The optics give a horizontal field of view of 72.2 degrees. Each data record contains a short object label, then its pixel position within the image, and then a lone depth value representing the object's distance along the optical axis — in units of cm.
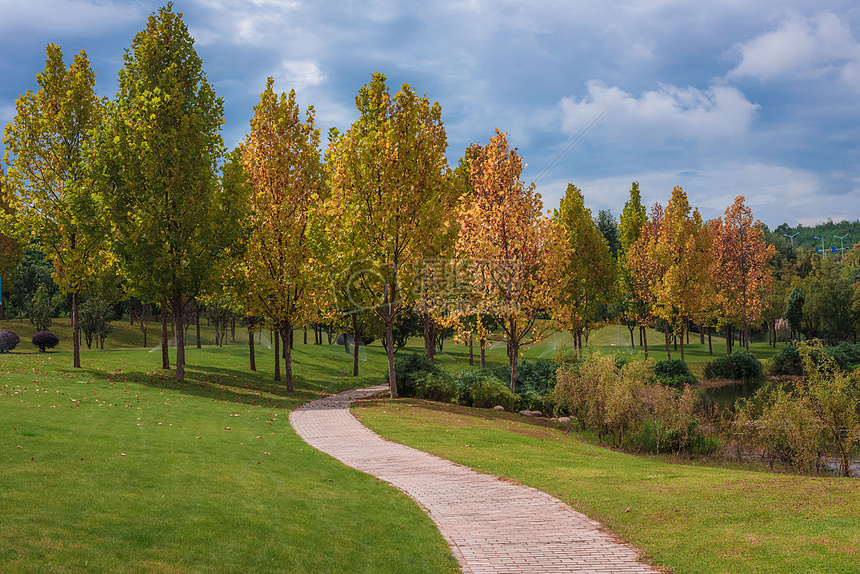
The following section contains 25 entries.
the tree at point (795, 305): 6344
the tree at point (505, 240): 2445
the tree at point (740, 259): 5066
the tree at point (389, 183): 2361
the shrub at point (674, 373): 3856
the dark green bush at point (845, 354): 4031
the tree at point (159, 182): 2408
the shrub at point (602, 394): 2011
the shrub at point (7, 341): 3791
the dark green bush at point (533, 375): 2742
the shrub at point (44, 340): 3853
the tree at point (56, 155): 2642
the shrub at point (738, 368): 4260
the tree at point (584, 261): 4306
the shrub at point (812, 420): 1573
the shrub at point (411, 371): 2788
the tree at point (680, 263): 4269
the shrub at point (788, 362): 4316
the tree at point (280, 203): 2656
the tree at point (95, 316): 5119
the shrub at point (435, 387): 2666
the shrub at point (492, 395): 2544
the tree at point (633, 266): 4822
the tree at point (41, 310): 5504
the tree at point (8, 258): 5972
